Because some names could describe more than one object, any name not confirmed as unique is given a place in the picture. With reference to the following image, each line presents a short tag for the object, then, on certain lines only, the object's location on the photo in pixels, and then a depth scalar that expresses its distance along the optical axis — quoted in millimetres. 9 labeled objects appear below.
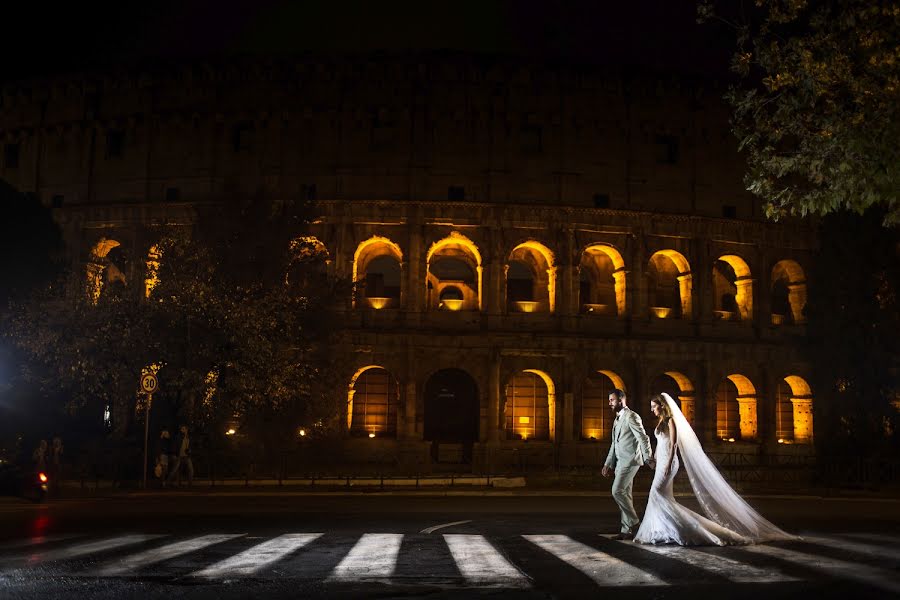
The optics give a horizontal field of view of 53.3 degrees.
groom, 11156
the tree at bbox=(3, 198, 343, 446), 24125
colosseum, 36094
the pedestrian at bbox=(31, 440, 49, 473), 19250
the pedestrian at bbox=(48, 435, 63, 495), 19848
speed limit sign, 21188
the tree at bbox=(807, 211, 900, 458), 29750
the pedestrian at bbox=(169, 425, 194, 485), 22875
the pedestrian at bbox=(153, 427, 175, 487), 22284
